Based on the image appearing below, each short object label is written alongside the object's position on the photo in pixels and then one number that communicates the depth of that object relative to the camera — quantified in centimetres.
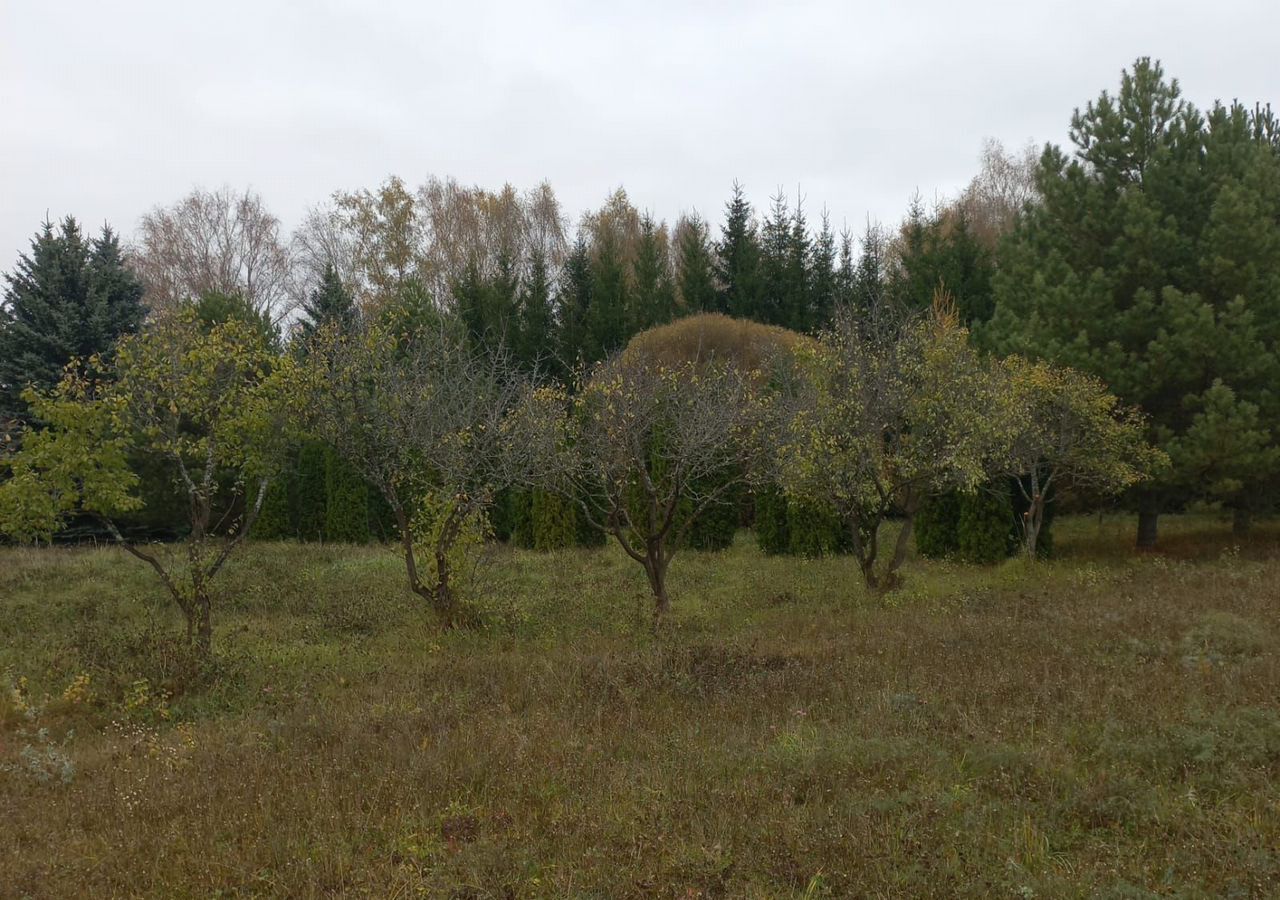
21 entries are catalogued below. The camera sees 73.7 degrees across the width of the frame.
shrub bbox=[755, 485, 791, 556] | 1658
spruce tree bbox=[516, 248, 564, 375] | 2817
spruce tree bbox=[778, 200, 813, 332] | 2858
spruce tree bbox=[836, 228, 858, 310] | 2816
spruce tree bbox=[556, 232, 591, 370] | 2816
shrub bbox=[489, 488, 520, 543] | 1959
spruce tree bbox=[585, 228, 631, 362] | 2783
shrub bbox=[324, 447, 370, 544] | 1938
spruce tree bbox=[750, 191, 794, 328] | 2925
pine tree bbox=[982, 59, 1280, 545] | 1320
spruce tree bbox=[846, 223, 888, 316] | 2638
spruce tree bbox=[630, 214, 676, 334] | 2884
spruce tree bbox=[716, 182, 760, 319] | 2916
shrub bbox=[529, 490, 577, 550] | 1800
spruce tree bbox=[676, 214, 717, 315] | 2981
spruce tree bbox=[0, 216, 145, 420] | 2020
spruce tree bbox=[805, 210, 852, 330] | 2842
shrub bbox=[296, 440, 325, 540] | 2033
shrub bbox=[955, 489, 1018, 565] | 1499
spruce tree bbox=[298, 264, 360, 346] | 2362
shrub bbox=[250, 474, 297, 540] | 2008
